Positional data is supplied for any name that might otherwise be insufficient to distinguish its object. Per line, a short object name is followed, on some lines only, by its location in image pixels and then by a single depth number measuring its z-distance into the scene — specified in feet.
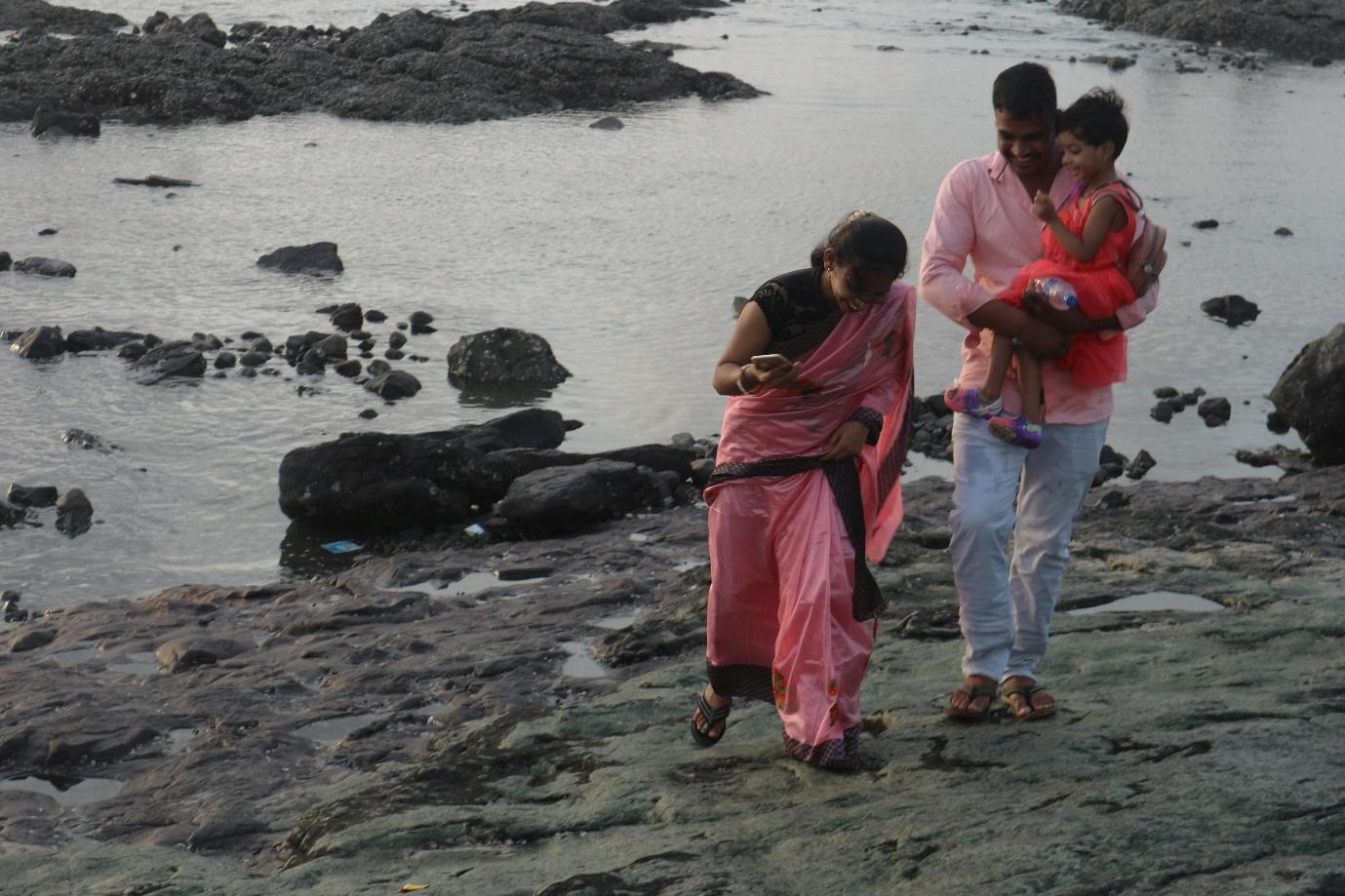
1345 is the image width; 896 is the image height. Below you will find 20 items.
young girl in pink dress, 14.05
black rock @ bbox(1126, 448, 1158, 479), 30.60
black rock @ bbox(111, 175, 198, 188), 55.67
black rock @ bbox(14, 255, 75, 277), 43.24
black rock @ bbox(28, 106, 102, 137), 64.64
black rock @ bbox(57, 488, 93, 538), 26.99
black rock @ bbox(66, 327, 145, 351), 36.70
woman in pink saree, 13.97
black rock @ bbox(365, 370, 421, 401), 34.22
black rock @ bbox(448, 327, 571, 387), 35.22
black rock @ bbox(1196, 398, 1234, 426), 33.99
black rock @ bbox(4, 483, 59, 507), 27.71
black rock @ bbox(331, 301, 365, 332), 38.19
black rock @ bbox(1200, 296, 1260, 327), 41.91
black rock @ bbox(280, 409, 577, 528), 27.68
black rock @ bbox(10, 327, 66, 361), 36.09
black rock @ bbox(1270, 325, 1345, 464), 31.73
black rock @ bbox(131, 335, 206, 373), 35.06
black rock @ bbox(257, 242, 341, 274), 43.80
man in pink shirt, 14.34
